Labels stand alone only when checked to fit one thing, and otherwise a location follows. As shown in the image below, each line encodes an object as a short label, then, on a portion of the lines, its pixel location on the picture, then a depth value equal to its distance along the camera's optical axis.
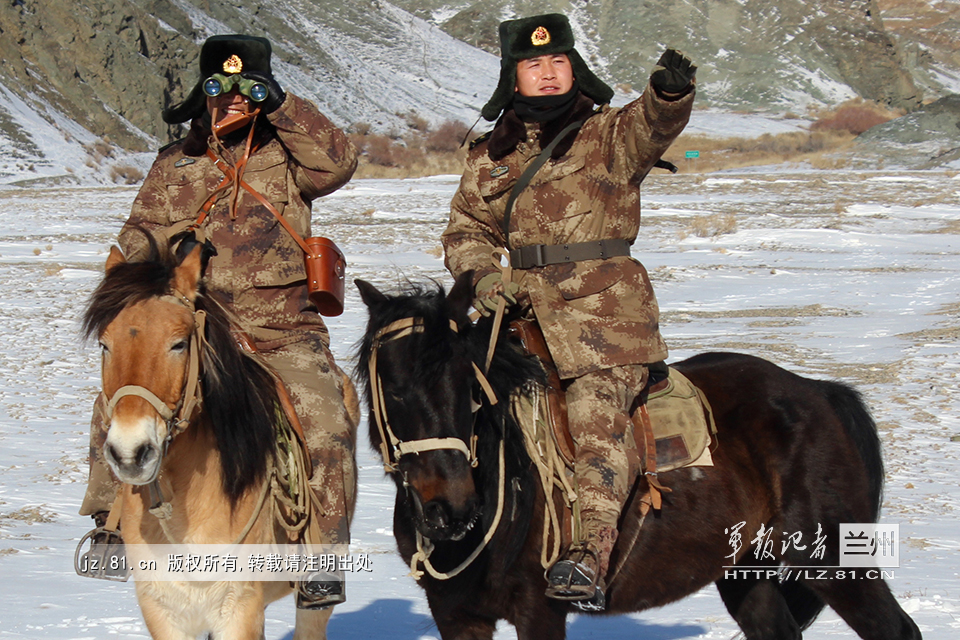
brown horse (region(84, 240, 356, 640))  6.30
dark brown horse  7.00
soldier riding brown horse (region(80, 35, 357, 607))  8.45
